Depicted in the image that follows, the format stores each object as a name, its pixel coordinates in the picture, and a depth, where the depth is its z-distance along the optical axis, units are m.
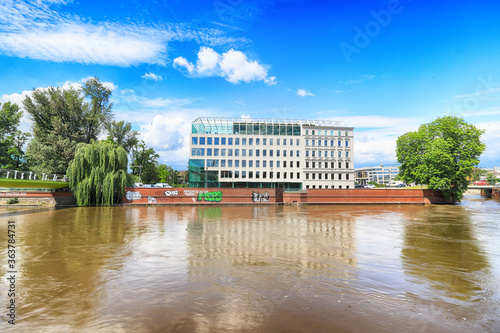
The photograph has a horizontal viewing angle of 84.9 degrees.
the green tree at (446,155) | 48.66
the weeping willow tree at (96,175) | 40.73
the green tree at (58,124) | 47.09
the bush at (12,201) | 40.80
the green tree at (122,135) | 57.47
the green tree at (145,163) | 74.38
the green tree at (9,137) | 48.19
